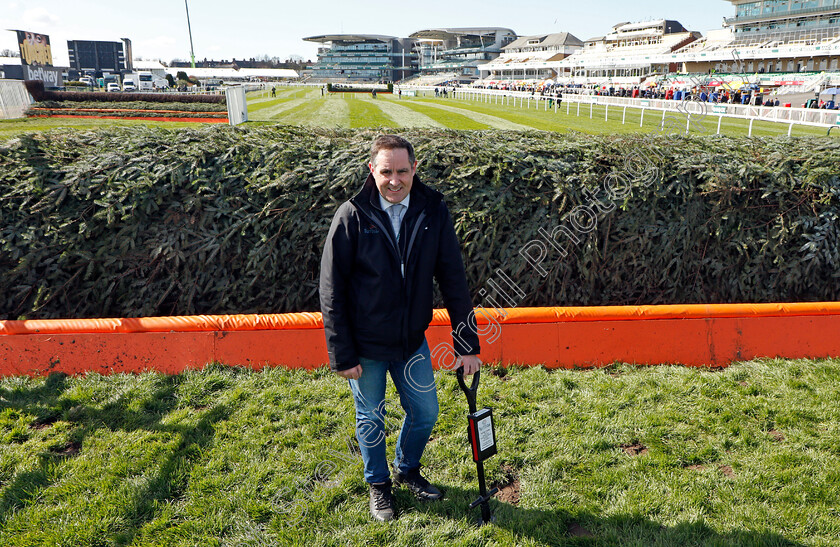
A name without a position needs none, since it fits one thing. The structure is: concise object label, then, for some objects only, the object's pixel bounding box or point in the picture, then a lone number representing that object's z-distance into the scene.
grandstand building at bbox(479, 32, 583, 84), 119.50
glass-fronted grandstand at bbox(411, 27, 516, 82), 160.50
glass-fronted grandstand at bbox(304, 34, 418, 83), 159.75
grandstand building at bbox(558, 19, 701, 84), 85.12
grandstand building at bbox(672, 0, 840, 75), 65.19
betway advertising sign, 71.31
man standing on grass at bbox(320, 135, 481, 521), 2.66
